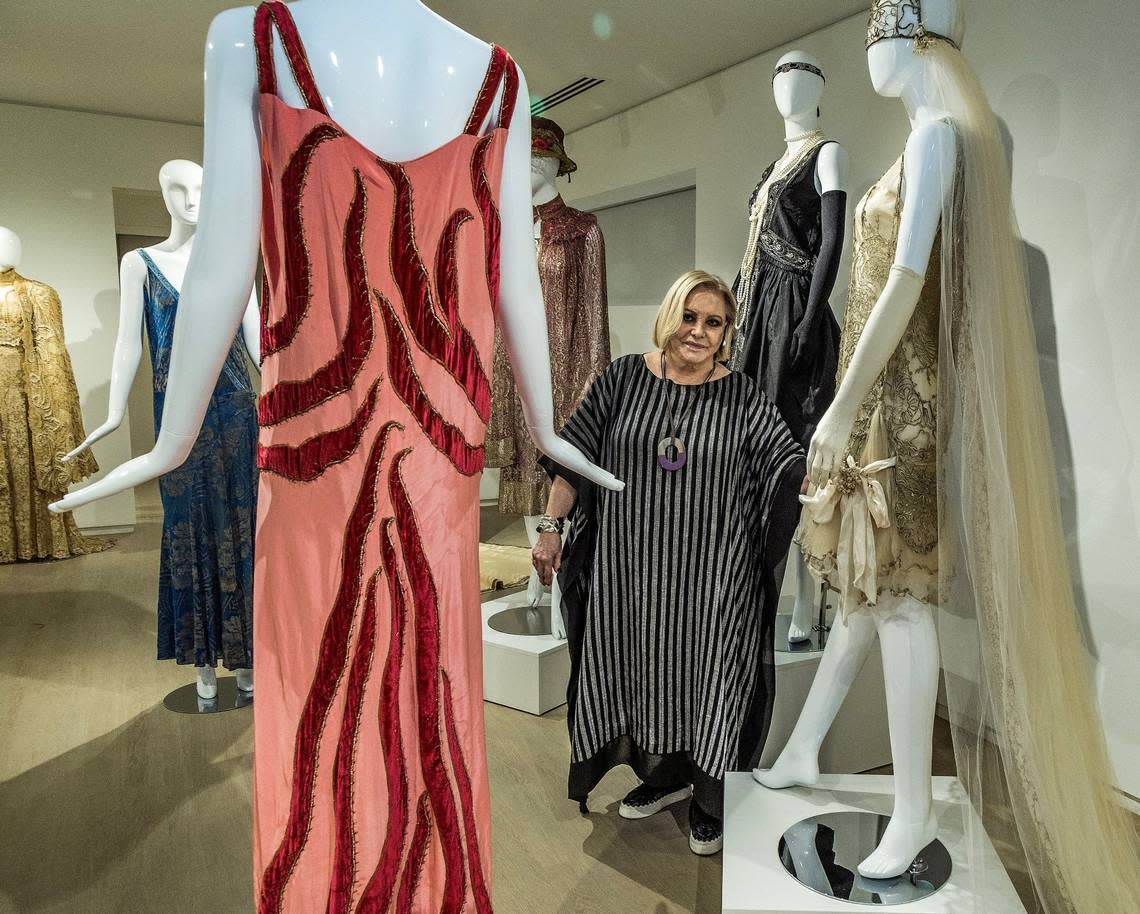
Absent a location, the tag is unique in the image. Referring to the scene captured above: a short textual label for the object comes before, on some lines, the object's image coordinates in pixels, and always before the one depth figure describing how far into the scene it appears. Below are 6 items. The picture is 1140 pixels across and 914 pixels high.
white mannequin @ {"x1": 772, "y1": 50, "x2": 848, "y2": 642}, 2.51
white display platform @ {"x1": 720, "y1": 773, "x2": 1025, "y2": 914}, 1.81
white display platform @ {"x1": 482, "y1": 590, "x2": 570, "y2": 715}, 3.19
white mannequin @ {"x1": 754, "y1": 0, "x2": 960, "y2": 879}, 1.70
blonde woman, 2.17
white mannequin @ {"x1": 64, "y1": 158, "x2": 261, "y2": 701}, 2.87
